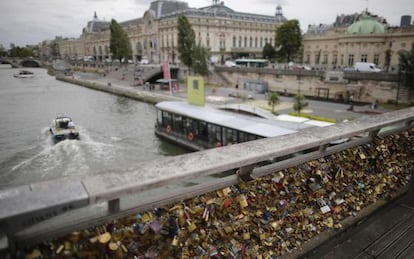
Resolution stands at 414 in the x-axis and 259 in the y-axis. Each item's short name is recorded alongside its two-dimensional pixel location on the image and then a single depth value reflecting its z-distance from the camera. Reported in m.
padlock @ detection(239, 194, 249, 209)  2.19
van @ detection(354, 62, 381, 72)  38.60
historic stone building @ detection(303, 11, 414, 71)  43.34
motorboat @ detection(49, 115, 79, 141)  19.55
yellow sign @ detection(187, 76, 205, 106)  20.84
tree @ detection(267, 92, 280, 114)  25.61
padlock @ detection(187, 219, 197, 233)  1.96
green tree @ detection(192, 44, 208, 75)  45.41
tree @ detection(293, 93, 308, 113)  23.77
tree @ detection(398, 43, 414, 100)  25.31
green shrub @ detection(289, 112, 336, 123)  21.17
